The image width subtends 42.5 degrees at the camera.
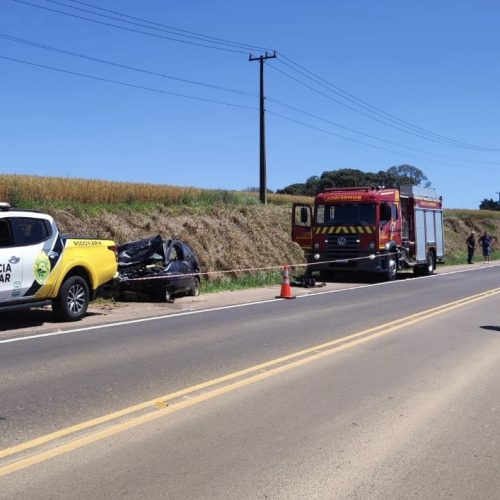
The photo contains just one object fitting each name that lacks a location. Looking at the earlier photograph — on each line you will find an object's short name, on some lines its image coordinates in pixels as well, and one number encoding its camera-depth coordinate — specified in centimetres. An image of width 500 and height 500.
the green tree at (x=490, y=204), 11070
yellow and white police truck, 1083
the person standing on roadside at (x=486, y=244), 4000
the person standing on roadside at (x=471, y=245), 3803
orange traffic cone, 1734
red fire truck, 2303
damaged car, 1570
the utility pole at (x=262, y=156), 3526
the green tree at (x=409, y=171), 11772
